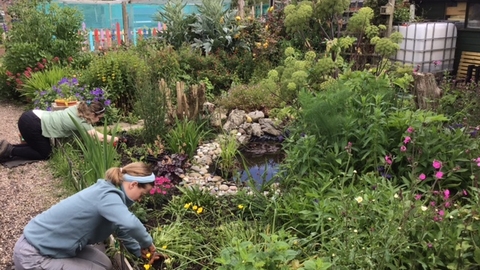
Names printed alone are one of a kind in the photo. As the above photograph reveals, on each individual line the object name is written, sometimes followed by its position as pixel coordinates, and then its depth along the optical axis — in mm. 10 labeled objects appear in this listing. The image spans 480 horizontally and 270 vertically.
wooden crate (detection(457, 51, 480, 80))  8594
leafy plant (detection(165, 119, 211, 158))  5582
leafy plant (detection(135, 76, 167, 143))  5617
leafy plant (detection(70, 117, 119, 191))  4328
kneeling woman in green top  5471
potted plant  6582
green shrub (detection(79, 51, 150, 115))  7551
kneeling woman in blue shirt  2939
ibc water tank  8398
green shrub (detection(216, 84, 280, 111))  7273
